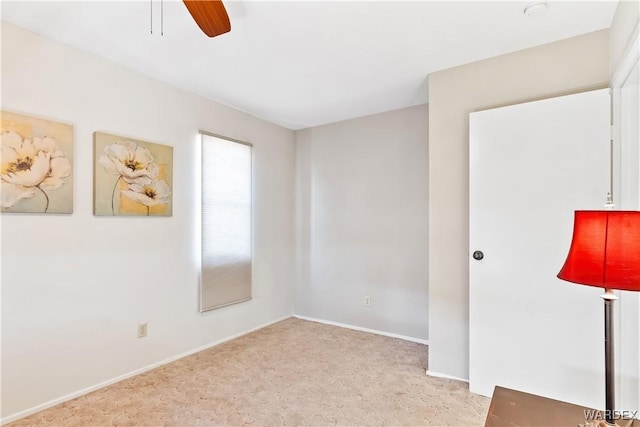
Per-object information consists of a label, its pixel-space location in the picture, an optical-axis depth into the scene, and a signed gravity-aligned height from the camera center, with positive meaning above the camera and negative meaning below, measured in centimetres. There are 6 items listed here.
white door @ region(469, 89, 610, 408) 197 -20
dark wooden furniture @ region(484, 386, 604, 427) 112 -71
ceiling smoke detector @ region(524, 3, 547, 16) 179 +113
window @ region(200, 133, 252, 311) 321 -10
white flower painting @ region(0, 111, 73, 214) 198 +30
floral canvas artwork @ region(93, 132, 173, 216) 243 +28
